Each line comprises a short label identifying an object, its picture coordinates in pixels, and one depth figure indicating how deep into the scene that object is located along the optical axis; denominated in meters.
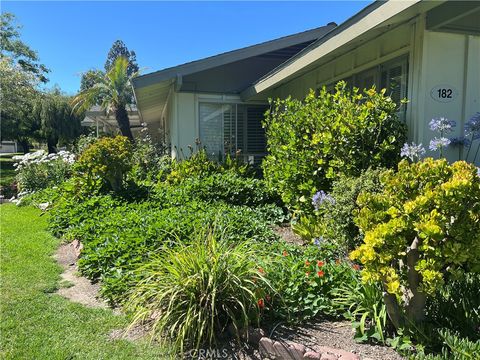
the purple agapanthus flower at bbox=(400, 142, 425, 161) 4.92
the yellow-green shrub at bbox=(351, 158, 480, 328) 2.53
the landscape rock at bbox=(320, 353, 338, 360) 2.77
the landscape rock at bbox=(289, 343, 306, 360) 2.87
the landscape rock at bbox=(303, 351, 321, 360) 2.81
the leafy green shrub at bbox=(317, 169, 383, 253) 4.51
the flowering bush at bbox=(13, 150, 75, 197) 12.05
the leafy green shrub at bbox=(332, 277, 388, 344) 3.02
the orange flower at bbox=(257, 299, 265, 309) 3.28
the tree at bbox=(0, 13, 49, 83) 22.70
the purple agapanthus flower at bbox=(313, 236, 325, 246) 4.85
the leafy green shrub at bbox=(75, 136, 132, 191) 8.18
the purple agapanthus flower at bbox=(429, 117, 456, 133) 5.07
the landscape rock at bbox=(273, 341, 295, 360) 2.91
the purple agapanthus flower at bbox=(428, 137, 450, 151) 4.89
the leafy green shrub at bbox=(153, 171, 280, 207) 7.56
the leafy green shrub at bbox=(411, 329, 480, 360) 2.43
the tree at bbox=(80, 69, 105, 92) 21.99
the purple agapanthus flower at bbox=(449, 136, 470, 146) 5.43
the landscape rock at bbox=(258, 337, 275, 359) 2.97
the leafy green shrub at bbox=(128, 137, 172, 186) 10.21
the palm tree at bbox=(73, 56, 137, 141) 20.31
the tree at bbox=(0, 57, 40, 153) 18.25
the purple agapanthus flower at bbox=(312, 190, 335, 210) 5.09
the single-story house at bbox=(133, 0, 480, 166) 5.30
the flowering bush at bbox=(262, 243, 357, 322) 3.42
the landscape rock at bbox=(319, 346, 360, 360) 2.74
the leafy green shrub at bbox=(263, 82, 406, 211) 5.43
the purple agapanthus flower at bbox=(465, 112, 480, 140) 5.10
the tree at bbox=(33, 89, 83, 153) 29.28
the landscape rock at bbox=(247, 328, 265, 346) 3.11
